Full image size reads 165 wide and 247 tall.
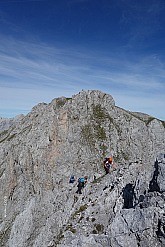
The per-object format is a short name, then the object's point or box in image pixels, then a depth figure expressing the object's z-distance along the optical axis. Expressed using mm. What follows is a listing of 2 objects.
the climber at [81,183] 33938
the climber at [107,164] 35400
